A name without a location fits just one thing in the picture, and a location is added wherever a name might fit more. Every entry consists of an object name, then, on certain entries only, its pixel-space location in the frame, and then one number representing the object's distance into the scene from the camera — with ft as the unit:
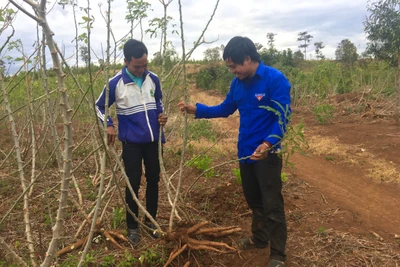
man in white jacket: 8.70
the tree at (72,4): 6.83
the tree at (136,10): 8.35
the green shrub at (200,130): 23.05
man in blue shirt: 7.50
